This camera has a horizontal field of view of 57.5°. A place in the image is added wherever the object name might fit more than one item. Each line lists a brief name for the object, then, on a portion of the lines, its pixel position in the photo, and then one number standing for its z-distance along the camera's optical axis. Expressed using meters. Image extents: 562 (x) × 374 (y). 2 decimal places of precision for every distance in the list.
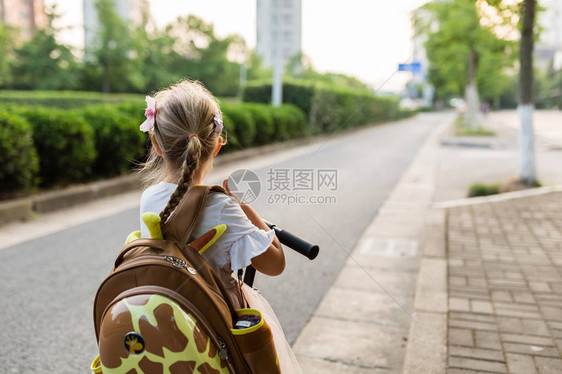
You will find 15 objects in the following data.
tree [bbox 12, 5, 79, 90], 43.50
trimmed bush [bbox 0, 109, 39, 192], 6.20
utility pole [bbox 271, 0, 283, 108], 16.27
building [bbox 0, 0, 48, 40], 109.06
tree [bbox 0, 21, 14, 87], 35.25
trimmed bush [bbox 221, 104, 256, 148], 11.57
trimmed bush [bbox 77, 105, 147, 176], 8.13
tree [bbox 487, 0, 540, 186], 8.08
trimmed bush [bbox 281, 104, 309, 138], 12.54
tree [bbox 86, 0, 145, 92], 41.97
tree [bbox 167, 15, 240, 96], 49.94
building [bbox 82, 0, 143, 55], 43.78
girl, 1.49
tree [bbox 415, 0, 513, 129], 18.42
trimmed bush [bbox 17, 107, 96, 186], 7.02
